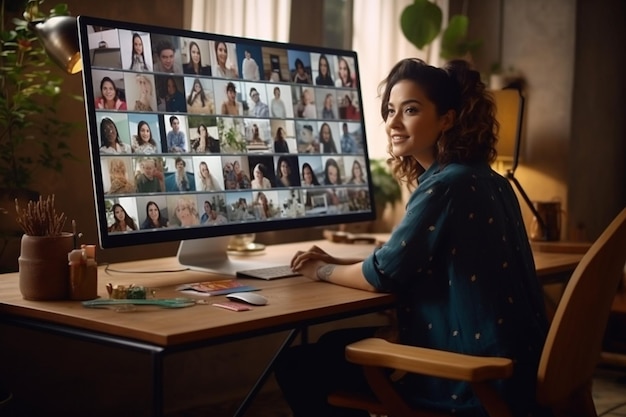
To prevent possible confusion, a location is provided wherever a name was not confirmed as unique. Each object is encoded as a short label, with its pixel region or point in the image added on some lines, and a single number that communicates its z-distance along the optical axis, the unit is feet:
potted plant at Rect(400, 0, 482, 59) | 14.39
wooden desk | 5.77
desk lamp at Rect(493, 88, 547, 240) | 14.65
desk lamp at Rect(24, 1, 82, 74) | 7.87
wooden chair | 6.13
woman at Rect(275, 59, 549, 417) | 6.92
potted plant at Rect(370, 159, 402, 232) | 14.07
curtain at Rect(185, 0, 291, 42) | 11.58
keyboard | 8.22
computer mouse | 6.79
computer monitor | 7.42
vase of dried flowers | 6.82
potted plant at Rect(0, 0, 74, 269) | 8.89
